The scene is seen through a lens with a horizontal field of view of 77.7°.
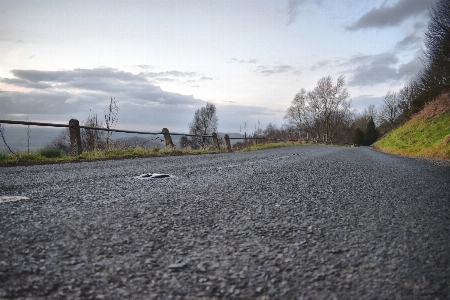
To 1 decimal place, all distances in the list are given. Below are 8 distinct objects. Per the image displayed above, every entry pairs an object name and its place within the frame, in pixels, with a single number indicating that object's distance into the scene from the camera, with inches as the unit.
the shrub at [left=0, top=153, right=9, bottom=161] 262.6
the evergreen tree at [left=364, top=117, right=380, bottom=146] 2303.2
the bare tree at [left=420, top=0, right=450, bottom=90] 654.5
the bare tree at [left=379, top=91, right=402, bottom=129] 2529.5
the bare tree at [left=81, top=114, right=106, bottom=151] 386.9
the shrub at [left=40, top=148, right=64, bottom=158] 310.7
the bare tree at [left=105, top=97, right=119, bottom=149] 406.8
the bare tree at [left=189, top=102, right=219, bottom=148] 2480.4
